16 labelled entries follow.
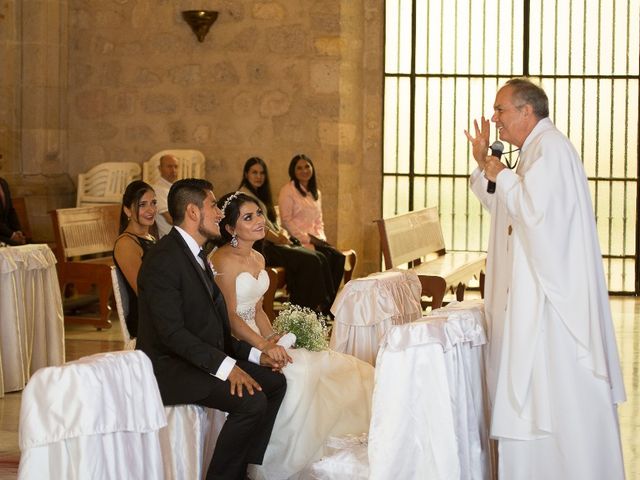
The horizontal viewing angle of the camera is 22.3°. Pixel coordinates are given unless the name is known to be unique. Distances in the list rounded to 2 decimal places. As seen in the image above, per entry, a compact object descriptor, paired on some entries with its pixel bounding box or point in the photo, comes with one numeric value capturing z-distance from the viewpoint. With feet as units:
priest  19.91
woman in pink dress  46.09
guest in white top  45.22
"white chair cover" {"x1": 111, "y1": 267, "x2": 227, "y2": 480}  20.94
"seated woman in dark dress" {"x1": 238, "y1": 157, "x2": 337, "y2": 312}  43.86
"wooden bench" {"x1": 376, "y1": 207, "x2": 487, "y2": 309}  41.39
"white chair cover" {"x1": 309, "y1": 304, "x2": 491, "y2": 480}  19.38
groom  20.61
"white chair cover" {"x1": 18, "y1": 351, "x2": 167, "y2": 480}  16.90
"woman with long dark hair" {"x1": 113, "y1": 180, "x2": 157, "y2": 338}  25.71
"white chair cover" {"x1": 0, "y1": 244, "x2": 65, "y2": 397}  30.98
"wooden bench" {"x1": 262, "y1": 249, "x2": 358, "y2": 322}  40.98
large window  54.61
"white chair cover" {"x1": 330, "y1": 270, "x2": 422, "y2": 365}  26.61
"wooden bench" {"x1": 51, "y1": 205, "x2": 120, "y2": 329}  42.65
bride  23.01
